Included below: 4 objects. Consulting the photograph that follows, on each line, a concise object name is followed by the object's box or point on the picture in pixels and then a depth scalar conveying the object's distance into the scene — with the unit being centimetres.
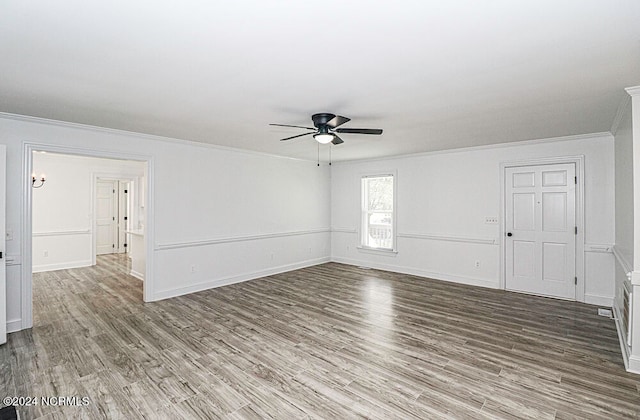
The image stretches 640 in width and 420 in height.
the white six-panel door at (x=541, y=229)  489
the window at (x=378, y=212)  701
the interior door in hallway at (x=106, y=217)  887
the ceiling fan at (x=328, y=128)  337
